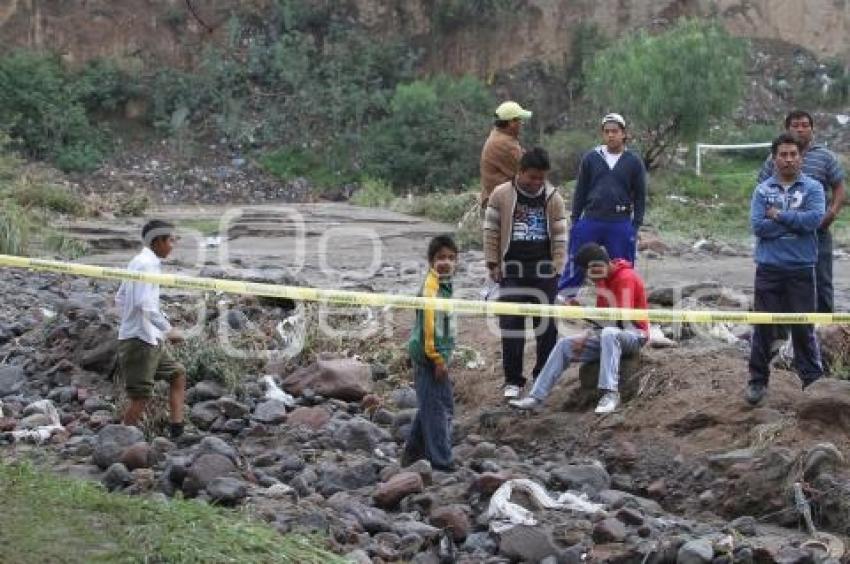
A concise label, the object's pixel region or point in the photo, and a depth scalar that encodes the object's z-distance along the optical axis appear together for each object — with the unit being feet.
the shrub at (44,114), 106.83
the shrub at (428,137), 100.68
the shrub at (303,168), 107.24
